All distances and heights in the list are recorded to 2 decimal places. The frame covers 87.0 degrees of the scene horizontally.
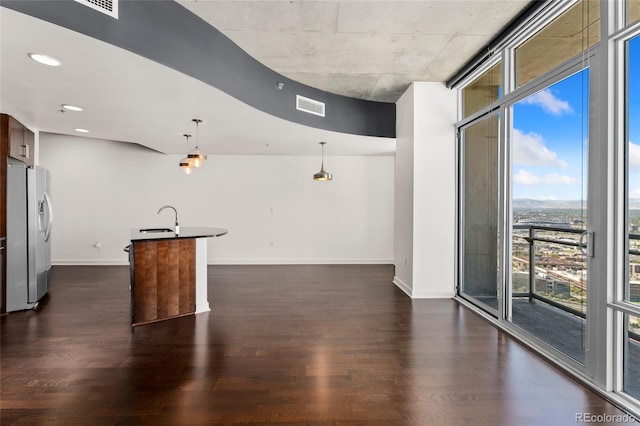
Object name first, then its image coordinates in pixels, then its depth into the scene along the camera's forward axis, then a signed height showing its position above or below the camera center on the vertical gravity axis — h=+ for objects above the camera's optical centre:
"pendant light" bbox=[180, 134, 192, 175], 4.76 +0.64
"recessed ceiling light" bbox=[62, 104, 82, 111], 3.84 +1.18
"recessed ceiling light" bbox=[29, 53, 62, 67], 2.53 +1.16
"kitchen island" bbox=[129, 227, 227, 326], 3.69 -0.74
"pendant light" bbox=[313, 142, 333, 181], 6.41 +0.66
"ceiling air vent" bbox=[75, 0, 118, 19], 2.22 +1.37
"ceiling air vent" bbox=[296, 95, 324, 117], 4.71 +1.52
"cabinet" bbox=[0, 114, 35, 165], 4.11 +0.92
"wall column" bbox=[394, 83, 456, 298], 4.68 +0.28
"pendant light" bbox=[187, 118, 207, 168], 4.52 +0.71
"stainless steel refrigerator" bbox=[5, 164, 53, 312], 4.04 -0.33
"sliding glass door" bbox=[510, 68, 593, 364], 2.64 -0.02
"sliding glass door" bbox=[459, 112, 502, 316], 3.91 -0.01
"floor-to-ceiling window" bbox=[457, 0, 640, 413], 2.23 +0.20
